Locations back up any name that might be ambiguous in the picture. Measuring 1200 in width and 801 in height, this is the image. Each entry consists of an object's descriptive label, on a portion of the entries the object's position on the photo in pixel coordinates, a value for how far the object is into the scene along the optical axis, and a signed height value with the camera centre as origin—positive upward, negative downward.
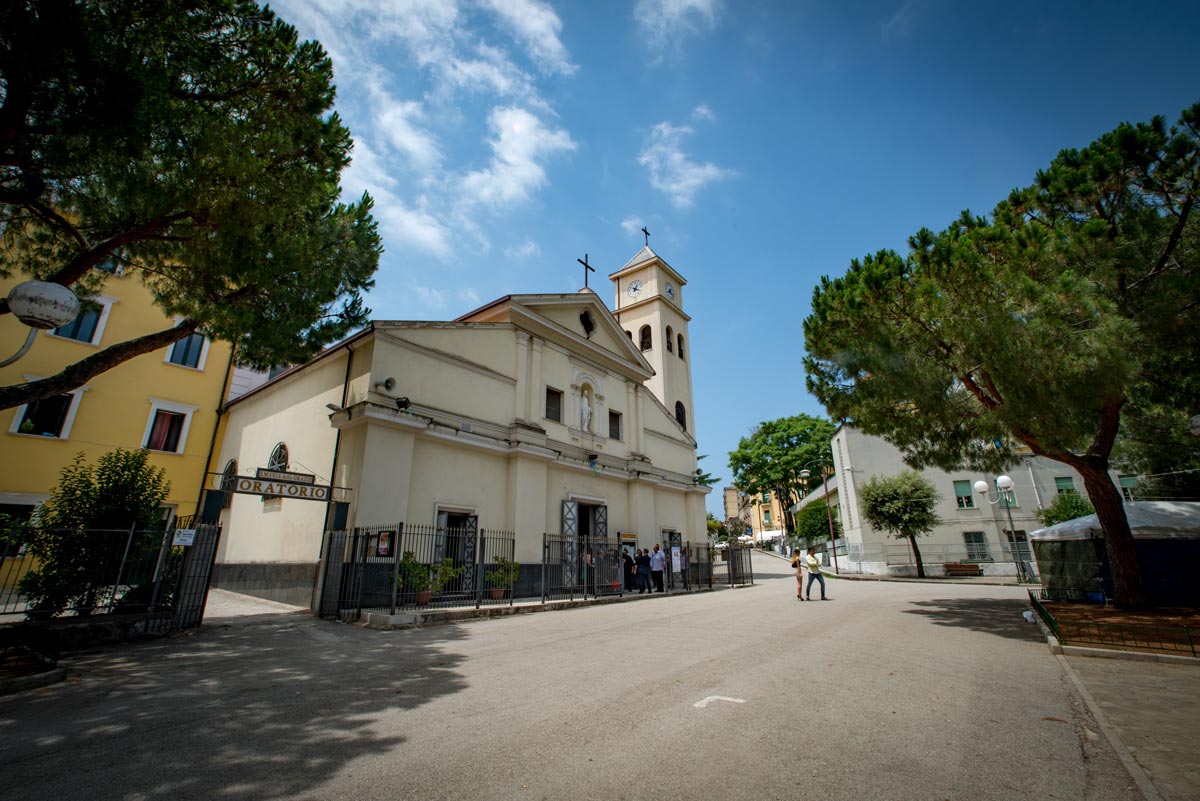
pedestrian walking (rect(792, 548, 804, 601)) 15.00 -0.16
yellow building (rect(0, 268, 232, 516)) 15.09 +5.21
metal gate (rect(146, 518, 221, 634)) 8.78 -0.10
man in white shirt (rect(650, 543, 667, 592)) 19.27 -0.03
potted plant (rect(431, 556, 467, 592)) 12.37 -0.12
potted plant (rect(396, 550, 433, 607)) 11.87 -0.23
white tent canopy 11.79 +0.82
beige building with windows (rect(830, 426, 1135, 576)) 30.08 +2.31
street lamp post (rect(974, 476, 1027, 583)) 19.05 +2.65
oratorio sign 10.30 +1.60
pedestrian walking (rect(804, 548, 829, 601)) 15.11 -0.08
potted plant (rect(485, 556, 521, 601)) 13.93 -0.23
